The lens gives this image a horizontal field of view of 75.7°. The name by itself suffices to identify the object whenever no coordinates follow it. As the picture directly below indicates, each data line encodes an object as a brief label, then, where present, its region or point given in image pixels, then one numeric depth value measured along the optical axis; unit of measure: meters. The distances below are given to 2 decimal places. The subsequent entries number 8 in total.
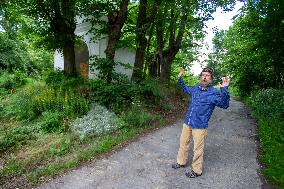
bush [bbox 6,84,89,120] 6.30
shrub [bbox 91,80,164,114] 6.77
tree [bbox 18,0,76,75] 8.52
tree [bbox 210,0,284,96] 9.48
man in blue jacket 3.66
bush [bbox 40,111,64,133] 5.51
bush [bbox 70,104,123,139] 5.21
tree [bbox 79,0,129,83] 7.45
